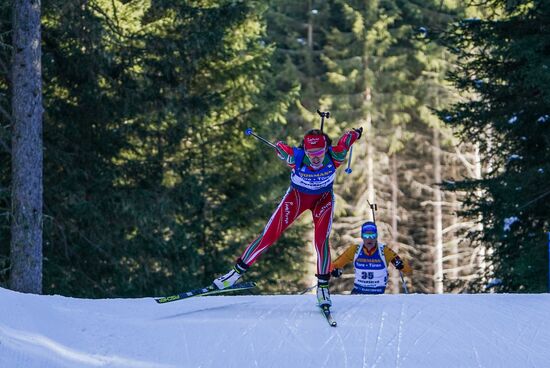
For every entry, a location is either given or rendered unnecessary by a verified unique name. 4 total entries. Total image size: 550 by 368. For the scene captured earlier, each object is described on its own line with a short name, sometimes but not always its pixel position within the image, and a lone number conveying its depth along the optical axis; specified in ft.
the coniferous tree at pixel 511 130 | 82.69
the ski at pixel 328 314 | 53.11
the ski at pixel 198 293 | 59.82
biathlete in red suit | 57.11
